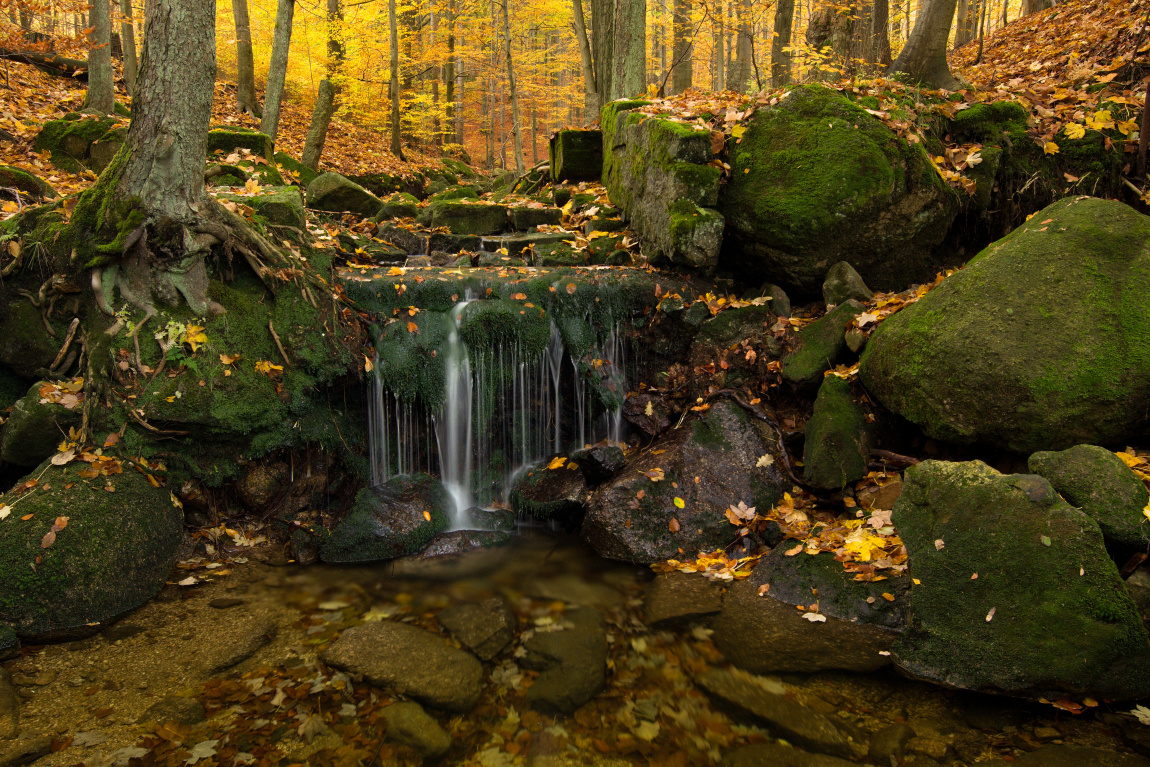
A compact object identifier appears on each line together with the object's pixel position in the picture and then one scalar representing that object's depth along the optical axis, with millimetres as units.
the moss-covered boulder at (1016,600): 3139
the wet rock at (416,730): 3156
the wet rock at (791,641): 3645
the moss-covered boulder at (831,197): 6094
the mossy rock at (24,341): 5117
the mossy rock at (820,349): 5703
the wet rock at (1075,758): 2814
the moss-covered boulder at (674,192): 6500
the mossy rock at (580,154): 10665
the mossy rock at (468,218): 9484
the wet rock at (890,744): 2967
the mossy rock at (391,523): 5168
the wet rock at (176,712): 3188
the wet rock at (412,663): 3539
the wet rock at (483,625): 4062
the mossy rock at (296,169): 11016
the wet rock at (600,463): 5910
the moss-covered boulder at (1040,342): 4125
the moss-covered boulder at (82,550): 3875
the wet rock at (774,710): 3115
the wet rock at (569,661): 3582
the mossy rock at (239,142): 9797
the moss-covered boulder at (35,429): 4625
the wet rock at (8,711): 3014
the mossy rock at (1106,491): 3404
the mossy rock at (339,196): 9773
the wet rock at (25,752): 2840
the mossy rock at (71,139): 8758
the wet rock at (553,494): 5832
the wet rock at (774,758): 3006
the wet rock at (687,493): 5156
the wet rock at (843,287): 6133
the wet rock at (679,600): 4273
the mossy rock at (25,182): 6422
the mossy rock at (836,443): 5020
